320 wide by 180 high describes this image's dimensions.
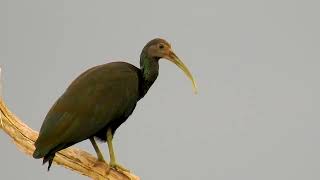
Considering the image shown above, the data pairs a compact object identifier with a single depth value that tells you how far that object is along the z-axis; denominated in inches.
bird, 830.5
